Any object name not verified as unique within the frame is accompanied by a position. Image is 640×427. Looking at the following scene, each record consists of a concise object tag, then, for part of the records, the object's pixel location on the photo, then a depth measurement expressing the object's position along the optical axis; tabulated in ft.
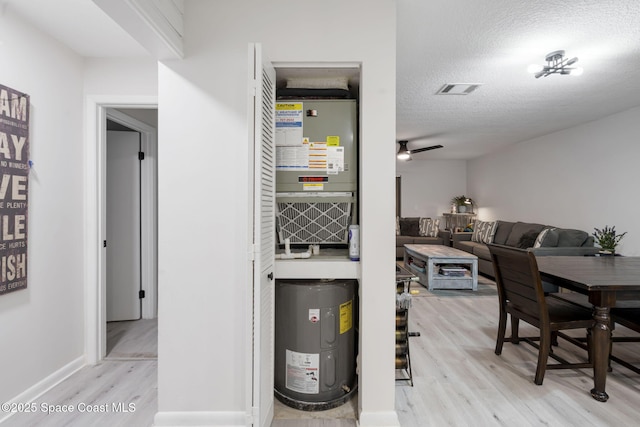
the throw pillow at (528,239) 15.58
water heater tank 5.84
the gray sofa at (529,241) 13.42
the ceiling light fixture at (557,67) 8.25
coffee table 14.88
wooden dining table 6.09
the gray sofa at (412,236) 22.36
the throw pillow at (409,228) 23.80
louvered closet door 4.50
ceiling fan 18.17
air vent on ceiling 10.28
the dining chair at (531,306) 6.77
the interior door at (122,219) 10.59
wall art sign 5.76
